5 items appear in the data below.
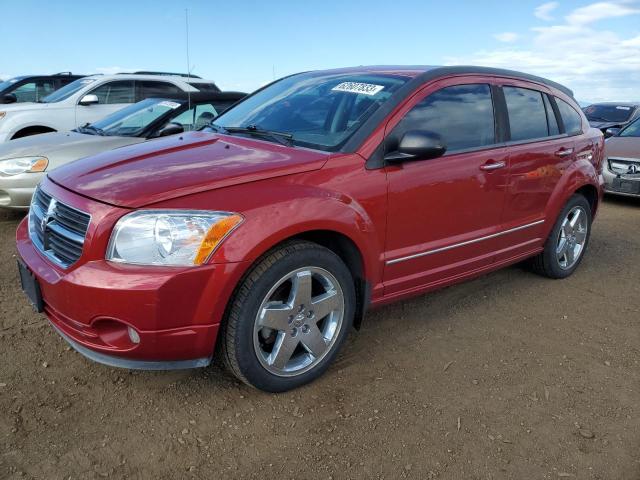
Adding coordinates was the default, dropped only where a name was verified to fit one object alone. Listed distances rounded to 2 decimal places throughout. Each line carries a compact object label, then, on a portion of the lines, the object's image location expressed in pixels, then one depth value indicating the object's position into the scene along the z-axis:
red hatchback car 2.32
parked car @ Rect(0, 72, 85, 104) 10.18
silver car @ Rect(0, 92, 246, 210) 5.30
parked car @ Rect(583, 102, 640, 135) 12.60
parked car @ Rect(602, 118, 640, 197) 7.75
